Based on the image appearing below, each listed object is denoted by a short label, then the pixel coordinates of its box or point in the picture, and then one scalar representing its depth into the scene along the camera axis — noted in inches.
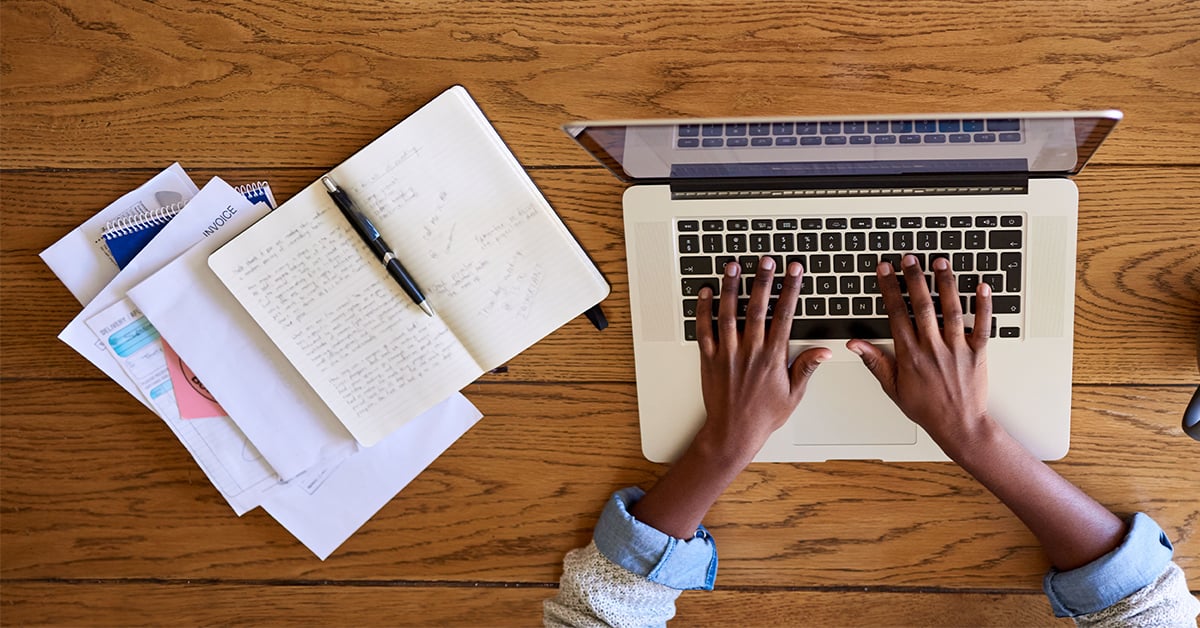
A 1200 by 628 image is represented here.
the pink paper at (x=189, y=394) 35.4
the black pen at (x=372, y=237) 33.3
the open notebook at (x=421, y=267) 33.5
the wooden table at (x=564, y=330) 31.8
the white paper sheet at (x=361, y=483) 35.9
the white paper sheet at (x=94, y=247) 35.1
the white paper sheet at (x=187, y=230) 34.2
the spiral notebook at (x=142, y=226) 34.5
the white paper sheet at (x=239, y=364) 34.3
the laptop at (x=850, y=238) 29.9
